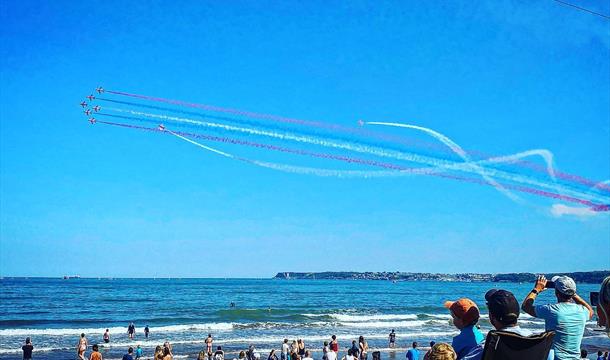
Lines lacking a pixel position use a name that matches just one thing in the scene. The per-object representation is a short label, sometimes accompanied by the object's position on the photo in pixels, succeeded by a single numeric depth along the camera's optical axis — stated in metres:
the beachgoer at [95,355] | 20.16
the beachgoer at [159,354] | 10.94
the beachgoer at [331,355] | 20.81
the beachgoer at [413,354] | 20.50
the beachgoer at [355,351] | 24.77
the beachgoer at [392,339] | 32.22
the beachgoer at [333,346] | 24.15
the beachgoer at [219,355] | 22.83
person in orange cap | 3.80
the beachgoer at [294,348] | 24.56
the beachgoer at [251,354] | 24.62
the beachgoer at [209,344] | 28.41
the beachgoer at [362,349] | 25.60
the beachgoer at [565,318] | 4.05
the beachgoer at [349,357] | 20.82
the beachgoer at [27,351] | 24.41
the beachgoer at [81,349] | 23.77
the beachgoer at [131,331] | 34.97
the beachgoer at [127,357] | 20.64
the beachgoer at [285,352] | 24.59
